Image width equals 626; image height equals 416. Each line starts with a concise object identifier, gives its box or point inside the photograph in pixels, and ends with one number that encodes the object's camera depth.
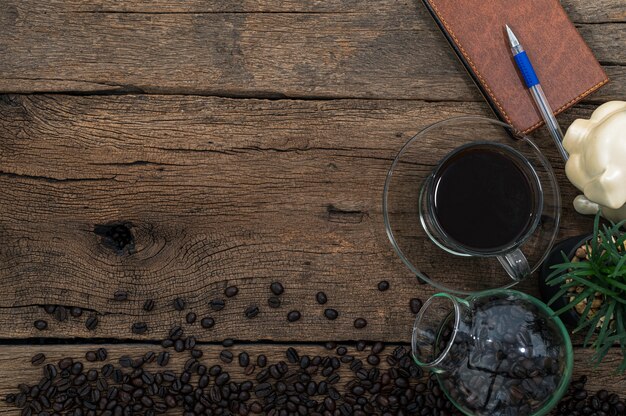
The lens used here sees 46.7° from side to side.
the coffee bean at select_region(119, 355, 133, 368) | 1.43
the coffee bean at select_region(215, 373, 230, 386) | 1.42
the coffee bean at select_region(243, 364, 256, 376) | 1.43
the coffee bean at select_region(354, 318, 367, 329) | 1.42
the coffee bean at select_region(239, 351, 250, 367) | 1.42
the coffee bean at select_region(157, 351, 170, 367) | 1.42
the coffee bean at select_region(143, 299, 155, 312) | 1.43
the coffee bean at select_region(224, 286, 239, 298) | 1.43
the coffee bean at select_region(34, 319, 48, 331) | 1.43
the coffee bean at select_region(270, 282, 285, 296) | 1.42
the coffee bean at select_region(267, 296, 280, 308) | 1.43
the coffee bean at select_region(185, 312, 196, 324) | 1.43
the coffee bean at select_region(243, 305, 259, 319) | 1.43
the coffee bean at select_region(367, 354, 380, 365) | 1.42
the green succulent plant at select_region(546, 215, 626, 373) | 1.16
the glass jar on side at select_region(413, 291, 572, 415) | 1.22
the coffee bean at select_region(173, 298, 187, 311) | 1.43
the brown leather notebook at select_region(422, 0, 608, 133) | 1.38
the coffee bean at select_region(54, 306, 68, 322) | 1.44
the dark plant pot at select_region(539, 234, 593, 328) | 1.29
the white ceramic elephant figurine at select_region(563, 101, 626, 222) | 1.20
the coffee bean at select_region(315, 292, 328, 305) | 1.42
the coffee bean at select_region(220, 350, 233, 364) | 1.43
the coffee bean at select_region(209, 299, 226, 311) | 1.43
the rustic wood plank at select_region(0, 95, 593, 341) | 1.43
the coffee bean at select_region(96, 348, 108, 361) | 1.43
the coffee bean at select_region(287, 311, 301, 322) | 1.42
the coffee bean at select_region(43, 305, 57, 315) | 1.44
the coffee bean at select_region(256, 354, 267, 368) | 1.42
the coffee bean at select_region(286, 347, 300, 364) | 1.43
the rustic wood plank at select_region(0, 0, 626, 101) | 1.43
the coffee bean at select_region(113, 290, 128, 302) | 1.43
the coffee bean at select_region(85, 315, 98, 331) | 1.44
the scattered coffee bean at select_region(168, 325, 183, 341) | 1.43
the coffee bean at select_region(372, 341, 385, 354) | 1.42
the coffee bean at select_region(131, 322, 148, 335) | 1.43
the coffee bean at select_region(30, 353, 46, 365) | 1.43
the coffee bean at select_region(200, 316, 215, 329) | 1.43
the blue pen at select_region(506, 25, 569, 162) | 1.36
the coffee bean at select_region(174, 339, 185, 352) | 1.42
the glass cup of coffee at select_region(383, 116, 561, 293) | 1.25
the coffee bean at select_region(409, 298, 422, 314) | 1.42
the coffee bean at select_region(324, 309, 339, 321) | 1.42
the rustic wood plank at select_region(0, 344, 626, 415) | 1.43
